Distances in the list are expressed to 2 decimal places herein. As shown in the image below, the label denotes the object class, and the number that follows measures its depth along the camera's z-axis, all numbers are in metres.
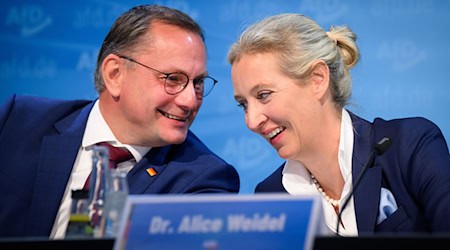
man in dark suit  5.22
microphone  4.19
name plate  2.54
